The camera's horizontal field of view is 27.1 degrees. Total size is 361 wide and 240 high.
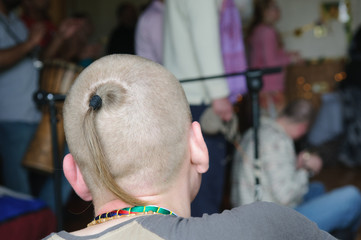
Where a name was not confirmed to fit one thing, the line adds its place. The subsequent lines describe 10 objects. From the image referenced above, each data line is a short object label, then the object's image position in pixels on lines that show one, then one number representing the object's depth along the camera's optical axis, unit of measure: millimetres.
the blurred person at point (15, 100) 2231
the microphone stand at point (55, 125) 1405
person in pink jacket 3836
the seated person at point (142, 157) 834
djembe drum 2126
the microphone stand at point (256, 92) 1363
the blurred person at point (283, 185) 1911
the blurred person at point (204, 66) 1752
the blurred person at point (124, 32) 3767
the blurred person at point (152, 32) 2151
